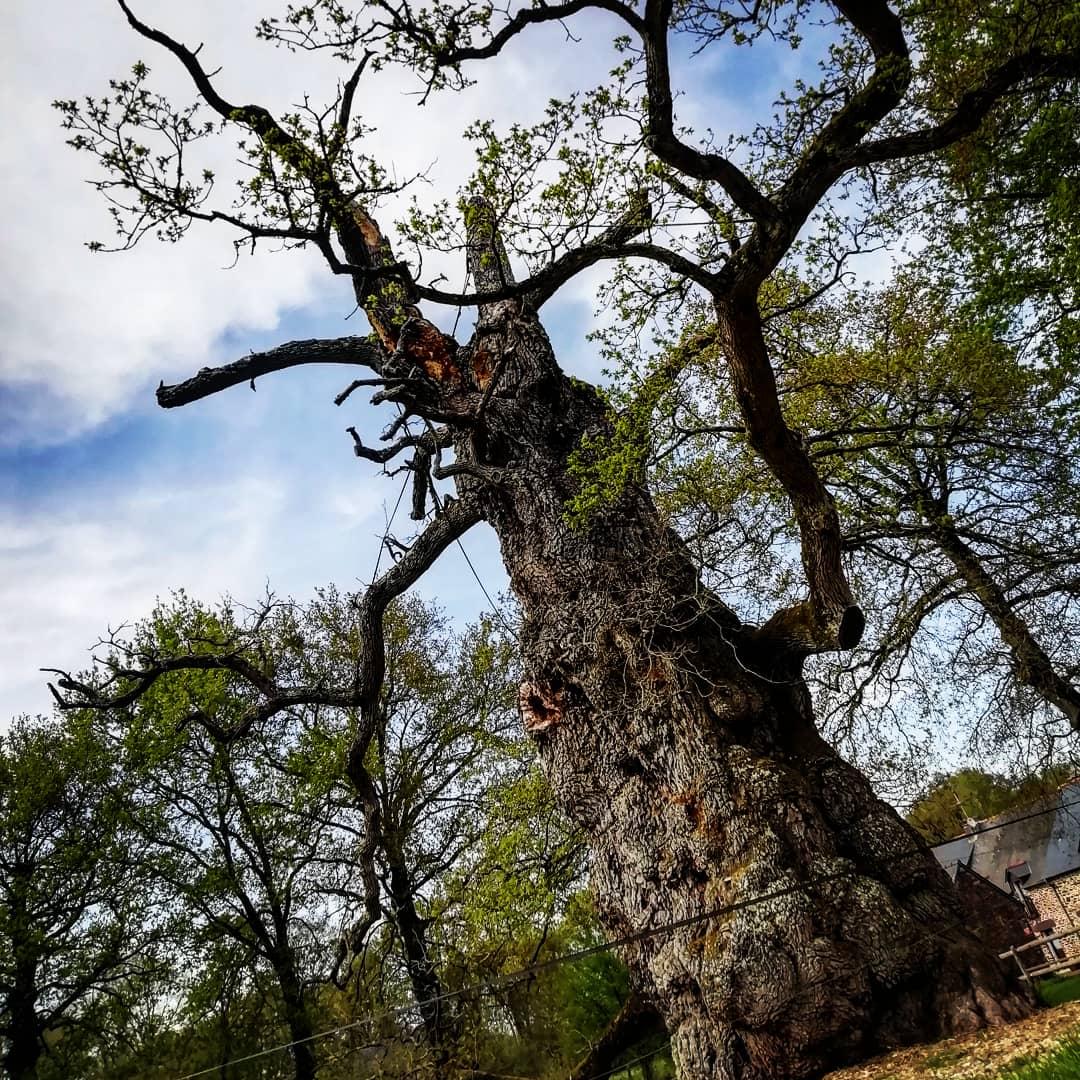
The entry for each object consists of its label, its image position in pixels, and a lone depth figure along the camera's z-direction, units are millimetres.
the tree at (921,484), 8180
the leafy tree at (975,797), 10281
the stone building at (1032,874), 24359
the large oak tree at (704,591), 4457
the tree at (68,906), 14211
